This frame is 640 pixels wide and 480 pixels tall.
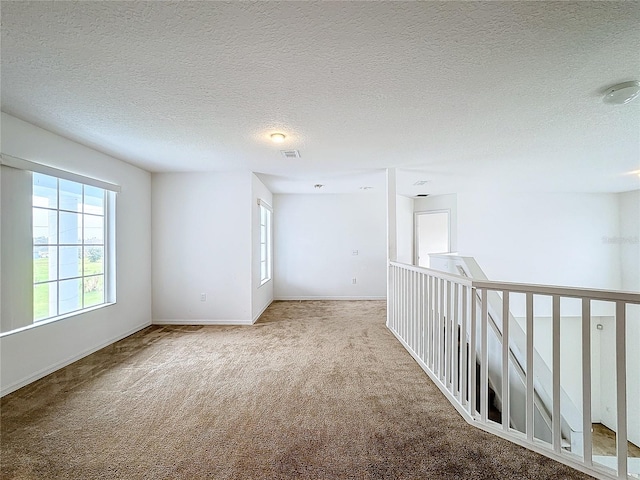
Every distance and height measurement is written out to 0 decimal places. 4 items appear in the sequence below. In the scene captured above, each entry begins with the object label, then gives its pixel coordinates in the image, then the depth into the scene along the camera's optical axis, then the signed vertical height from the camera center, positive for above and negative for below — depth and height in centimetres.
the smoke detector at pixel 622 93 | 193 +100
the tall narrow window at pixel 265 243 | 539 +0
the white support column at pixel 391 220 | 422 +33
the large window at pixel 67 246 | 271 -2
